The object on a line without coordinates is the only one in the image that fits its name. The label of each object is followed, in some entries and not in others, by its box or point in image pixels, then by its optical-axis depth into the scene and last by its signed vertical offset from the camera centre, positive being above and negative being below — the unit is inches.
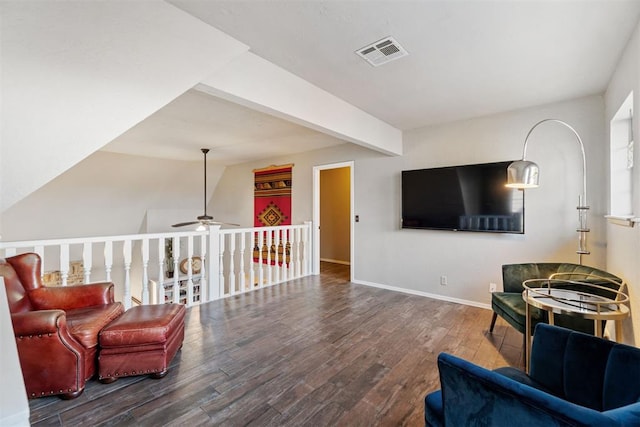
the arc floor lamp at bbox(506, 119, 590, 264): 87.5 +12.5
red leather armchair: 65.1 -29.4
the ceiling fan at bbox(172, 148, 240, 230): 177.8 -4.9
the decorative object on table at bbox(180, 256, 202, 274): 287.3 -55.8
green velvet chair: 84.0 -28.0
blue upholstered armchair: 28.8 -23.8
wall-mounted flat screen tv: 127.3 +6.9
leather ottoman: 74.5 -37.3
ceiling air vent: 78.7 +48.6
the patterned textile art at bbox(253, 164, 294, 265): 223.6 +12.6
